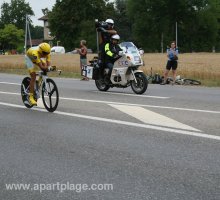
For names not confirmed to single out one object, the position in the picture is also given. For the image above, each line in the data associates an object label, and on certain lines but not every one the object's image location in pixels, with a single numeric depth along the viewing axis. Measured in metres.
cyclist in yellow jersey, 10.81
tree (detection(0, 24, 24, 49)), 131.75
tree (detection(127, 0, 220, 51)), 102.88
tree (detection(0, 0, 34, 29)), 162.00
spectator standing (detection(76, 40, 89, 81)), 24.86
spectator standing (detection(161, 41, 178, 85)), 20.53
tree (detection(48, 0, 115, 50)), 100.94
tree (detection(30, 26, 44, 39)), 178.70
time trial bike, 10.80
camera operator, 15.32
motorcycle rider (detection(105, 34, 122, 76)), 15.16
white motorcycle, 14.88
